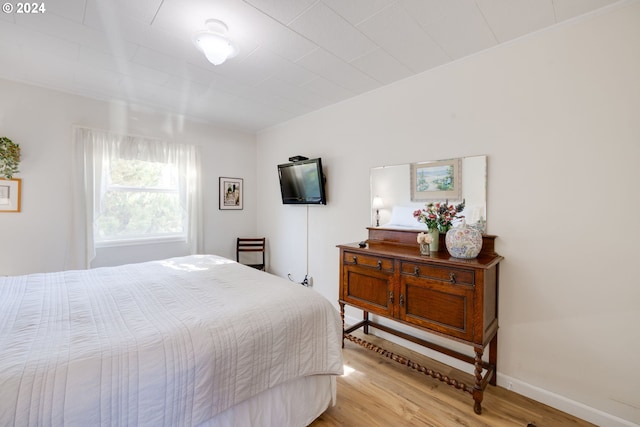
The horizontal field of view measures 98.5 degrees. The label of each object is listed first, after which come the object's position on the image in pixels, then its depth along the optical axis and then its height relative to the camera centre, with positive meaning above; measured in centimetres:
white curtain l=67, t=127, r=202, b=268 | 312 +57
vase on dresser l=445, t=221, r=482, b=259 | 197 -23
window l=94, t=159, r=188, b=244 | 341 +7
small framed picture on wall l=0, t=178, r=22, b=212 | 272 +16
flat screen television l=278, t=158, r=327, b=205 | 338 +36
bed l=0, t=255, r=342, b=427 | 95 -58
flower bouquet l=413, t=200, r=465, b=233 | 220 -5
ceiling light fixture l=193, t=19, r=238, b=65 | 184 +114
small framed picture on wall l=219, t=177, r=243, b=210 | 427 +26
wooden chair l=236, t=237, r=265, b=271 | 438 -61
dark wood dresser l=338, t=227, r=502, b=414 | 184 -63
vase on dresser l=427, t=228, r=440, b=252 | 223 -23
